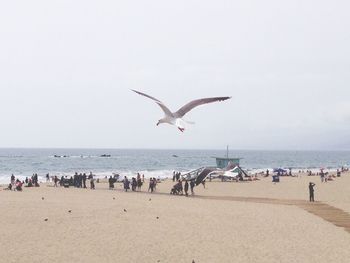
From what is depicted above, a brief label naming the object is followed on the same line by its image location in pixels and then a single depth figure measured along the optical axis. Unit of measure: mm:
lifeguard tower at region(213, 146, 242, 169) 70062
